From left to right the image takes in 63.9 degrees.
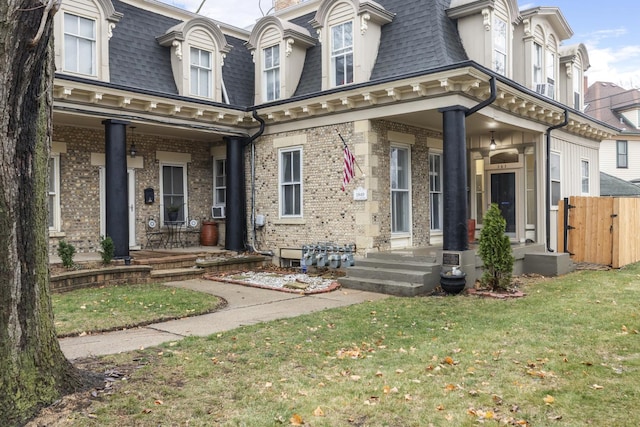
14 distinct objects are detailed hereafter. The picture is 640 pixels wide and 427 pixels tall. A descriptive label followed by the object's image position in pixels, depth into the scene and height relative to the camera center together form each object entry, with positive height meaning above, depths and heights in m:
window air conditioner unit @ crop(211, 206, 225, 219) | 14.98 +0.17
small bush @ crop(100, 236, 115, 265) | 10.62 -0.65
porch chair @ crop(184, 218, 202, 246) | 14.87 -0.32
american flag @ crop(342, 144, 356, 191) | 11.63 +1.14
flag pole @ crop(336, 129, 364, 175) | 11.56 +1.62
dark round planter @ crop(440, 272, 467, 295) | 9.27 -1.23
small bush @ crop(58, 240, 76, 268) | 9.98 -0.67
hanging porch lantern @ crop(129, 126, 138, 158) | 13.45 +1.85
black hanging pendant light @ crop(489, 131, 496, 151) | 14.27 +1.97
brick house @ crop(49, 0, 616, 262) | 11.12 +2.31
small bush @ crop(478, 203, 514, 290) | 9.25 -0.66
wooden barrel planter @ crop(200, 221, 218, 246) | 15.10 -0.48
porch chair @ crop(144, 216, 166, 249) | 14.03 -0.41
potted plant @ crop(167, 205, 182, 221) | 14.30 +0.17
